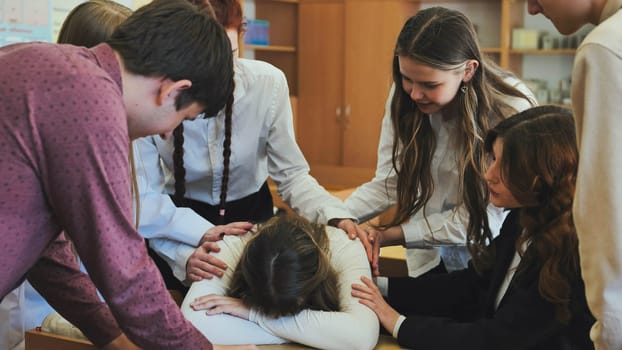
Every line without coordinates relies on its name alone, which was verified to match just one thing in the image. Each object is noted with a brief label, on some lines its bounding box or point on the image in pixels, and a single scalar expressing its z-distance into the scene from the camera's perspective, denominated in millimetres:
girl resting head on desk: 1471
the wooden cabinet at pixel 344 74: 5781
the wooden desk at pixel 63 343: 1496
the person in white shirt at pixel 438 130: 1816
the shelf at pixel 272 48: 5857
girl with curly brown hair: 1394
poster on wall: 2789
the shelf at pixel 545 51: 5387
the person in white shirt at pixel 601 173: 1052
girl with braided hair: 1817
